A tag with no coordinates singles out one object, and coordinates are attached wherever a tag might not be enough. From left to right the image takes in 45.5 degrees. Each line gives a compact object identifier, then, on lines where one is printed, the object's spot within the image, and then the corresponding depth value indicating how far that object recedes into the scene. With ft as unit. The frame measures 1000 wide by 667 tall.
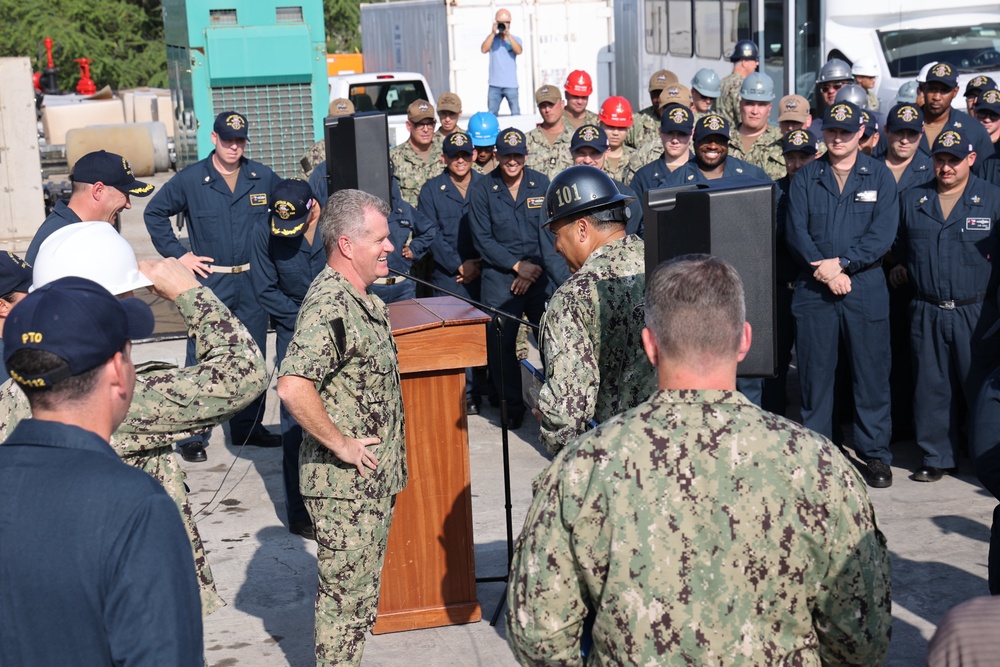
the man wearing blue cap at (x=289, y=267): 21.98
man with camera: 60.54
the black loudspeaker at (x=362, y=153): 23.91
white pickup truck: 54.60
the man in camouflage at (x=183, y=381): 11.09
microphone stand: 17.94
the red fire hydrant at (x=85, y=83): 96.99
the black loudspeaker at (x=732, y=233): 12.95
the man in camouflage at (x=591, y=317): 13.26
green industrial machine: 39.91
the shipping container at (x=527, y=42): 65.92
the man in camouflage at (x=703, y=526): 8.34
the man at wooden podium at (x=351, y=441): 14.57
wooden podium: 17.30
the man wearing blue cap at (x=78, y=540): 7.39
